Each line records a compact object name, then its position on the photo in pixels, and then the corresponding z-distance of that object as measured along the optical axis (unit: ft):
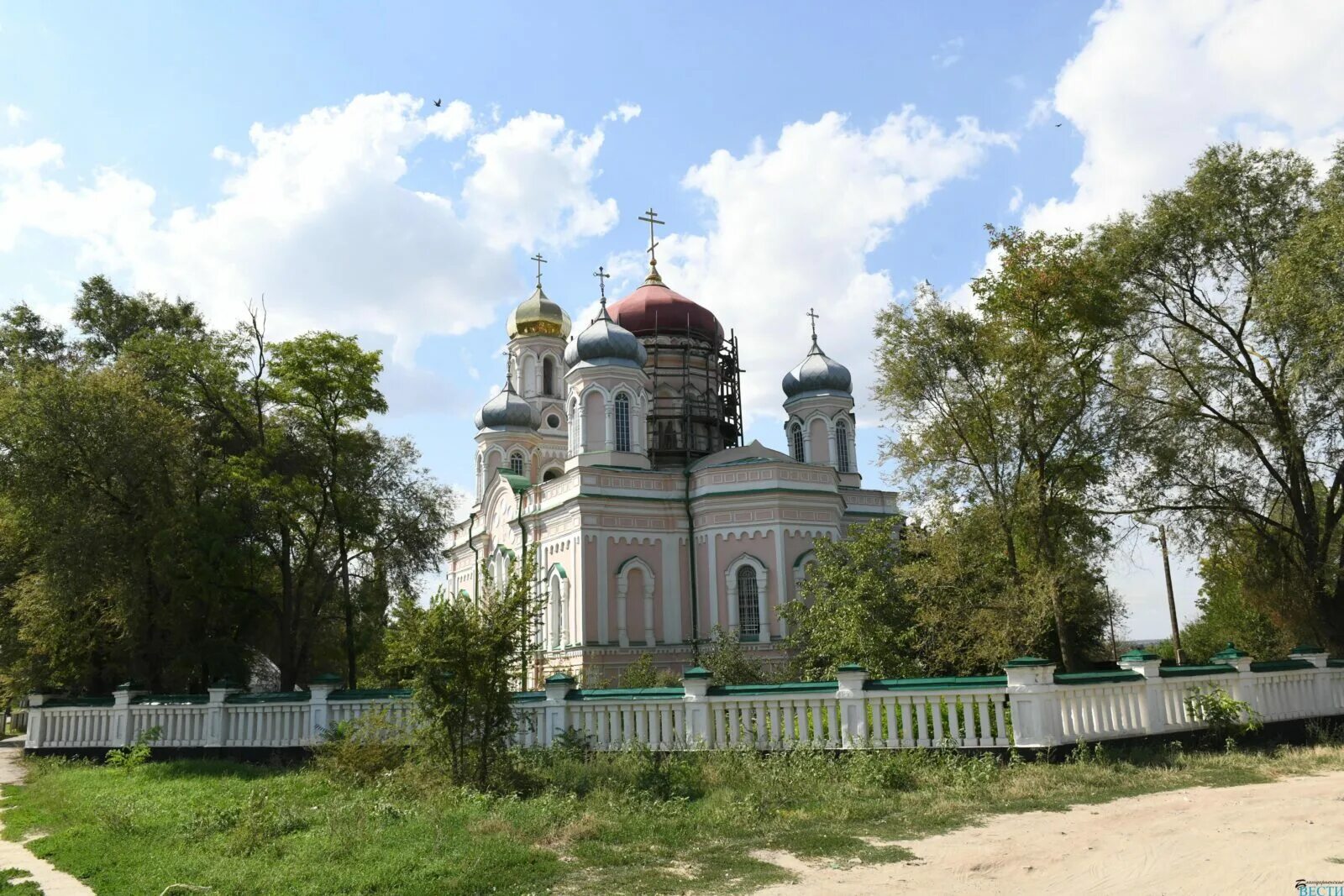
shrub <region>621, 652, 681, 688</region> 62.54
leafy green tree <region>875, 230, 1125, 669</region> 50.78
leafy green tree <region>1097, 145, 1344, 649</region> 48.26
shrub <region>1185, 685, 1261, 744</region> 37.35
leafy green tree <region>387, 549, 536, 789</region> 32.48
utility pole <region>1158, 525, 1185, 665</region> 91.80
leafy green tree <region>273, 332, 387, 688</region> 64.59
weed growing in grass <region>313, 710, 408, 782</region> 36.06
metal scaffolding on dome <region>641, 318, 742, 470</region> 99.40
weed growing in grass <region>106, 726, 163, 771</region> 42.19
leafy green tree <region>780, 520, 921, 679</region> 53.72
